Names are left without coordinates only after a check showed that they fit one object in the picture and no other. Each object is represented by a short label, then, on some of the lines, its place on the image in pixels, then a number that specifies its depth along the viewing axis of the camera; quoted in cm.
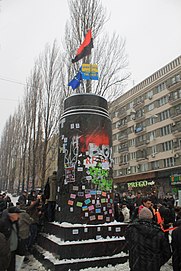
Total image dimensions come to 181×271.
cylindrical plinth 529
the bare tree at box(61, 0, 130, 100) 1531
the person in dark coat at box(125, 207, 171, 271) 309
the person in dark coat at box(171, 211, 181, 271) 356
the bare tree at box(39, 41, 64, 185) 1830
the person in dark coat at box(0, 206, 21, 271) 390
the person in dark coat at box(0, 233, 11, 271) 282
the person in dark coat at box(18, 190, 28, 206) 1061
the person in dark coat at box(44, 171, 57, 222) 613
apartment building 2984
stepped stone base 450
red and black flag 812
